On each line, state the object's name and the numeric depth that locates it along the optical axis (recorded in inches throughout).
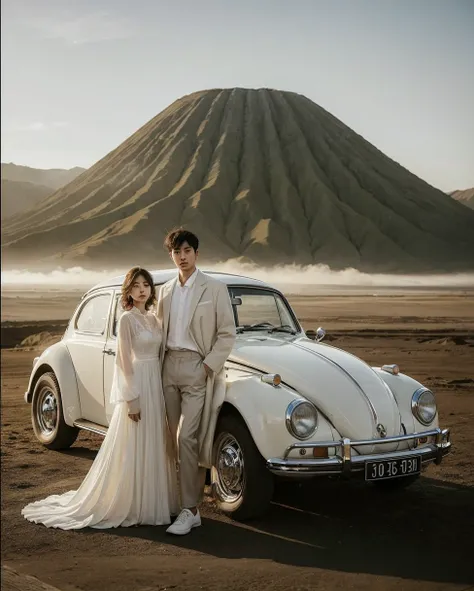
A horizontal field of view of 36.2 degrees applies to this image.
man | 195.0
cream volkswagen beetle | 183.3
